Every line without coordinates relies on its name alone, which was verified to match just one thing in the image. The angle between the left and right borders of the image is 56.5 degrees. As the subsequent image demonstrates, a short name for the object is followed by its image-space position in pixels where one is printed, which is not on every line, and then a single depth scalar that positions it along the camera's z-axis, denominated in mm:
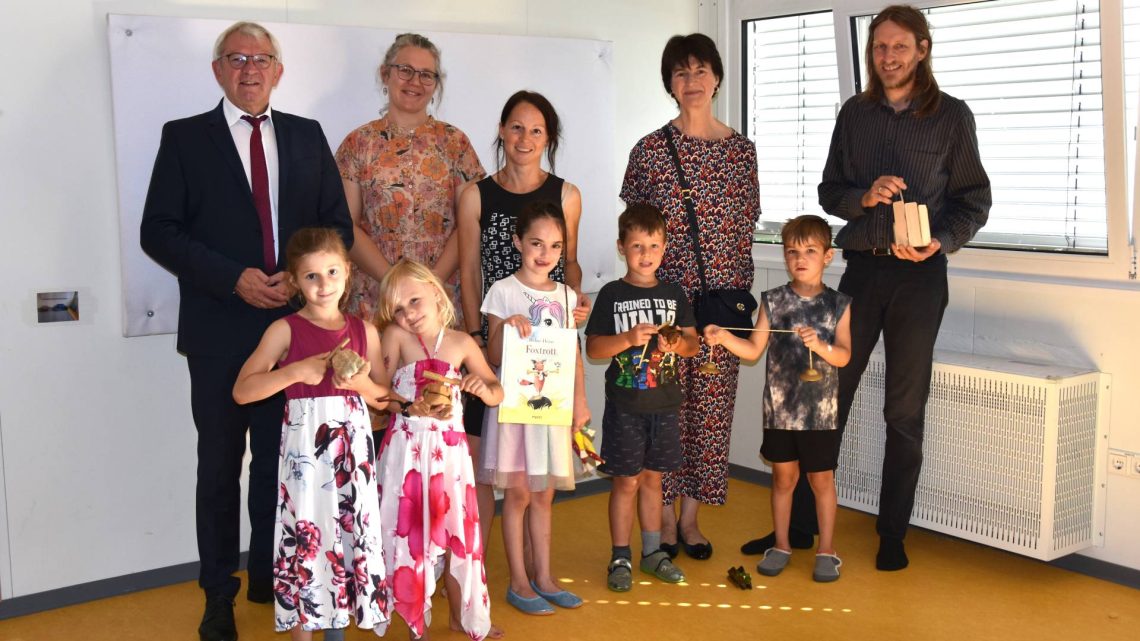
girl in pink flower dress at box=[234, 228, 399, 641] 2826
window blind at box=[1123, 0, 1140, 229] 3664
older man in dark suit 3172
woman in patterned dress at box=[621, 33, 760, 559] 3740
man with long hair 3670
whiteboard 3547
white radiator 3725
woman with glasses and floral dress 3578
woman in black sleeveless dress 3406
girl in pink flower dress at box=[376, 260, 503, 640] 2973
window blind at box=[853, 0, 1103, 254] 3863
